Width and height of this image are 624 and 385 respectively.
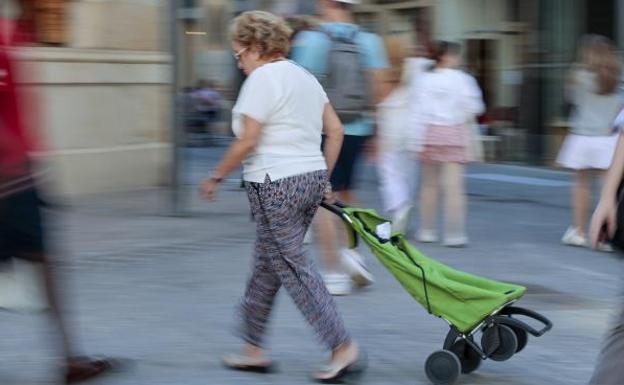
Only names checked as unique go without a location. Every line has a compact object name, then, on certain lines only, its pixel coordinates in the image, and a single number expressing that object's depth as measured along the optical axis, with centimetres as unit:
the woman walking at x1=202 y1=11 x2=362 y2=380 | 965
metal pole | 1921
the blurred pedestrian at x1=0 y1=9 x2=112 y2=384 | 855
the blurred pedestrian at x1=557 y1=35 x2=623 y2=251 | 1720
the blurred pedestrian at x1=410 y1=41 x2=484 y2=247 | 1706
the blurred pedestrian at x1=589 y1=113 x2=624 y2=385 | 755
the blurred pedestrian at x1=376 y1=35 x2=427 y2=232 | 1708
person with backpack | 1313
